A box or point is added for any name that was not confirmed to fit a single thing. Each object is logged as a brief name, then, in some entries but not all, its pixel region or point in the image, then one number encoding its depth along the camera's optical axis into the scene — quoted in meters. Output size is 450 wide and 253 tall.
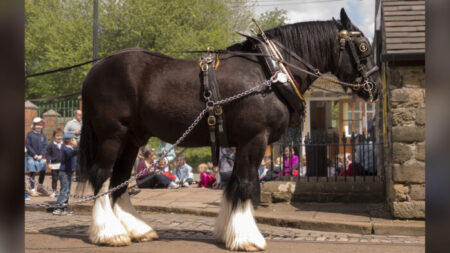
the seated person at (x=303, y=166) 12.19
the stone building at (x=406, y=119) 7.15
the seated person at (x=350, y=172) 10.27
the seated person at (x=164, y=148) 12.78
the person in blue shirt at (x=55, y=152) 10.70
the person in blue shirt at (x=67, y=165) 8.80
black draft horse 5.22
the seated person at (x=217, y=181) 12.43
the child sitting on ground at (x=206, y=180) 12.87
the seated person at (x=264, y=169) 12.41
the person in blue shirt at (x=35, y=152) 11.79
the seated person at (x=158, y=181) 12.29
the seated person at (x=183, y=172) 13.52
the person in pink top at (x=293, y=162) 11.51
